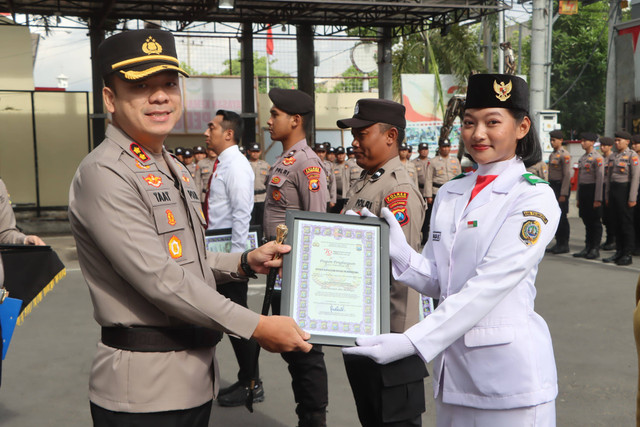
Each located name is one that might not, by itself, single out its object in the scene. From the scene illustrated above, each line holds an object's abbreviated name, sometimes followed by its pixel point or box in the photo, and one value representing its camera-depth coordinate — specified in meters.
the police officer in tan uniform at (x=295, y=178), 3.89
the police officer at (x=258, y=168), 12.44
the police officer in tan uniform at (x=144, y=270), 1.92
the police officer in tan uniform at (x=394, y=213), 2.70
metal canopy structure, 14.40
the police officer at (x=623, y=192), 10.34
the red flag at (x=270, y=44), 36.45
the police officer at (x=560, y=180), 11.38
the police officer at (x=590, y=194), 10.90
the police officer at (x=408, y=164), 14.44
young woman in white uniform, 2.02
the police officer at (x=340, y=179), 15.78
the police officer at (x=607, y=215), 11.52
